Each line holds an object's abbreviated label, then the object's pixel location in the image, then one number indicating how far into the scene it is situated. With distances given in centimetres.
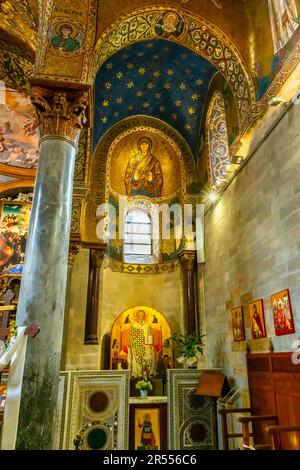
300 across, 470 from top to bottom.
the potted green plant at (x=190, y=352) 894
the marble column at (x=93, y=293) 973
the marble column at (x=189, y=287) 1027
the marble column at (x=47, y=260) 413
